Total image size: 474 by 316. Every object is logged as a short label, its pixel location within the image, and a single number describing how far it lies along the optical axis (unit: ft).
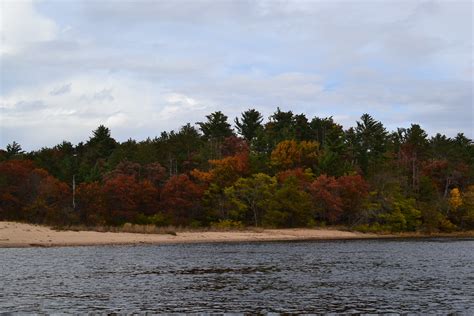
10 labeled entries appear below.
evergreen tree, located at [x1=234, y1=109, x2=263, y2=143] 485.15
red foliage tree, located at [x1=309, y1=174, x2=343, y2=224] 330.95
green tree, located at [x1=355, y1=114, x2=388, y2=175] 408.67
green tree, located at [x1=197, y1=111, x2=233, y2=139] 450.71
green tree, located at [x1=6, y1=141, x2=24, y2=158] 433.48
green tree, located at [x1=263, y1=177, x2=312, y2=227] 323.78
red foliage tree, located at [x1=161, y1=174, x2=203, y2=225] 325.21
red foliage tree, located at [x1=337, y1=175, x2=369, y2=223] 338.54
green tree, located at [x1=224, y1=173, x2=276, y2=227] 332.19
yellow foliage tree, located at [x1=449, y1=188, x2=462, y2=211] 354.13
